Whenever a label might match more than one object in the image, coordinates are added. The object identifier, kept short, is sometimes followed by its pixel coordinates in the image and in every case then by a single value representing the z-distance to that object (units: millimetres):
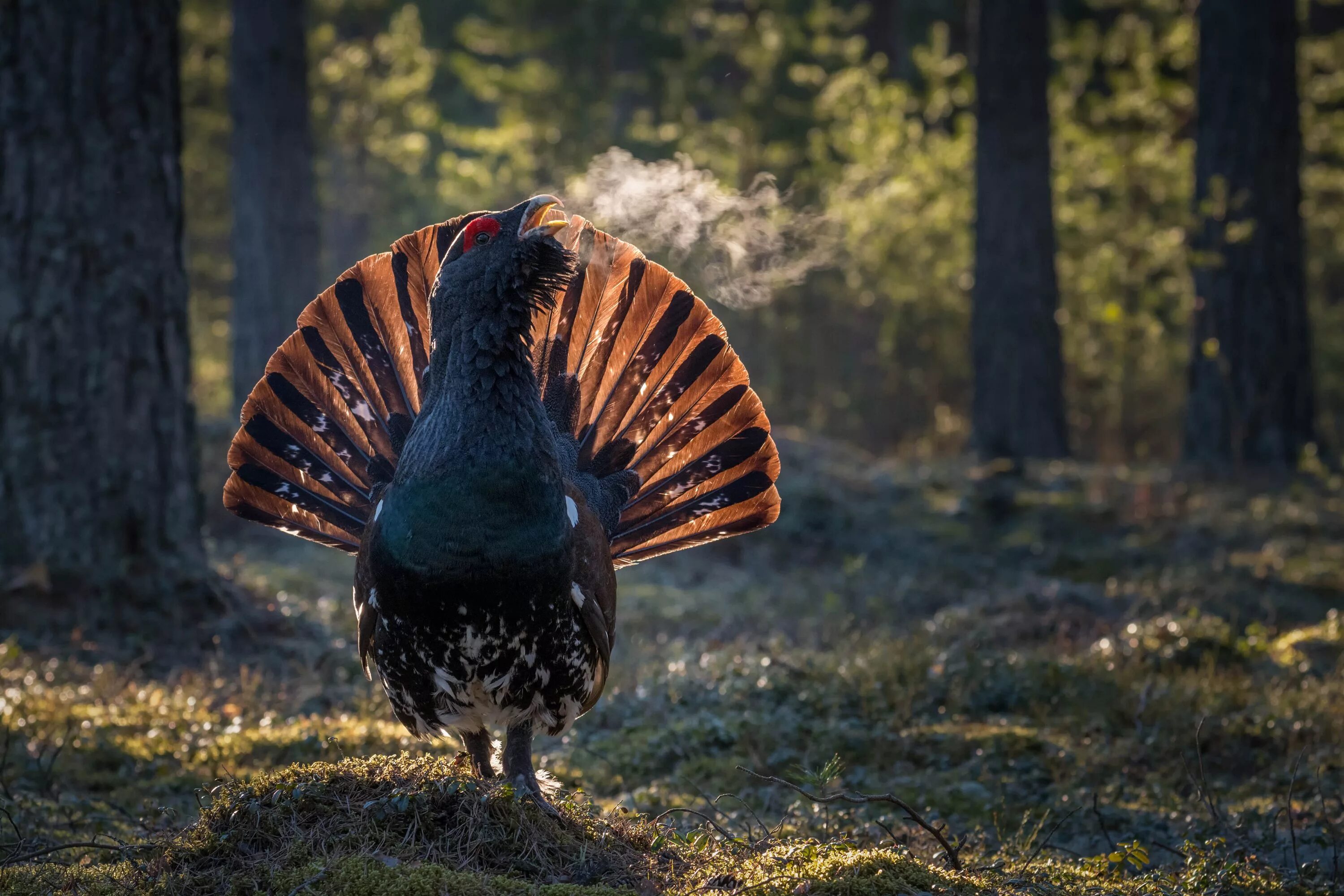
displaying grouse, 7414
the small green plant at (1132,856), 7531
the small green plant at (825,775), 7344
